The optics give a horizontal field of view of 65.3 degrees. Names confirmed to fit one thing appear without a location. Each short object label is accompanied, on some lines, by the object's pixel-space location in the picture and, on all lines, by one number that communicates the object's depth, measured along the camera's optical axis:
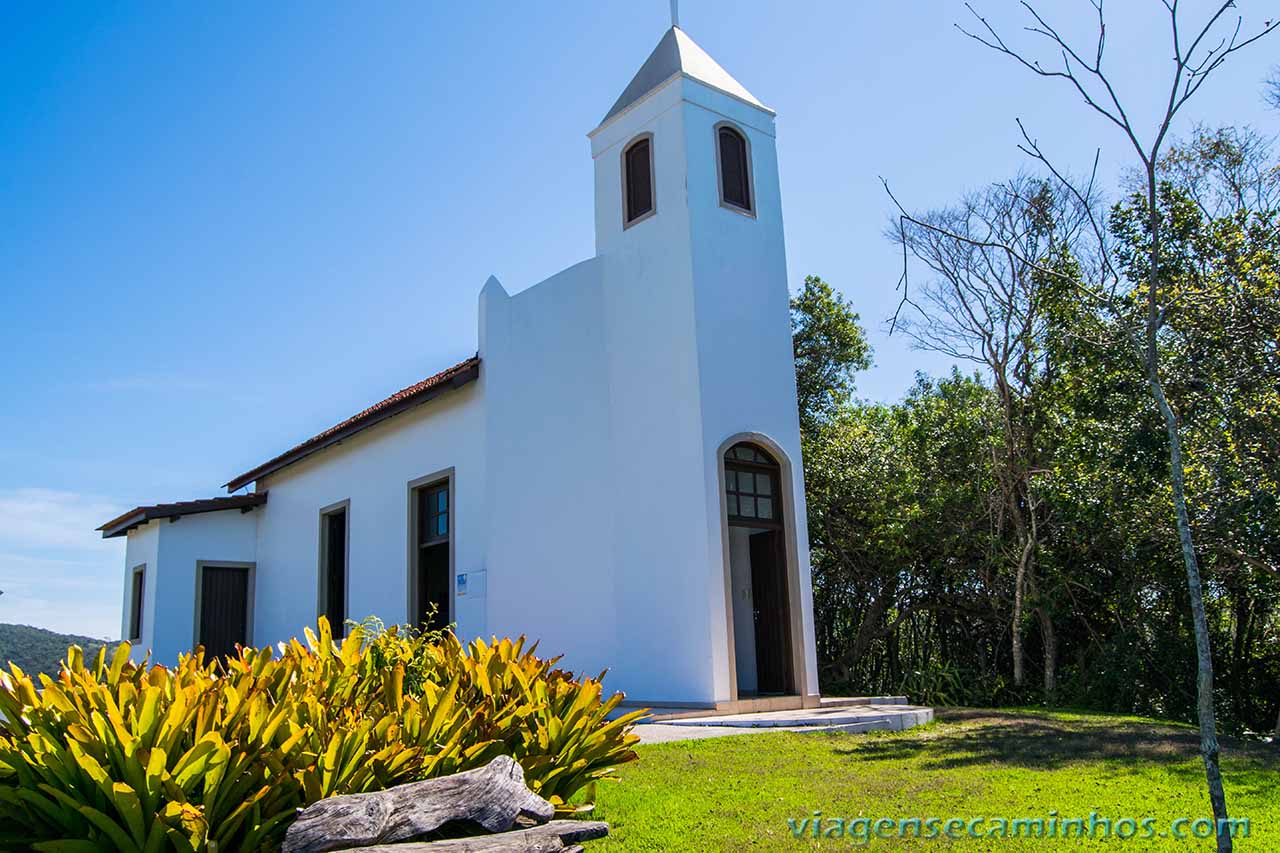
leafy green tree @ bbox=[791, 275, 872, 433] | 17.97
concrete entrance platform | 8.80
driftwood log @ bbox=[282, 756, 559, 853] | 3.69
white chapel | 11.16
